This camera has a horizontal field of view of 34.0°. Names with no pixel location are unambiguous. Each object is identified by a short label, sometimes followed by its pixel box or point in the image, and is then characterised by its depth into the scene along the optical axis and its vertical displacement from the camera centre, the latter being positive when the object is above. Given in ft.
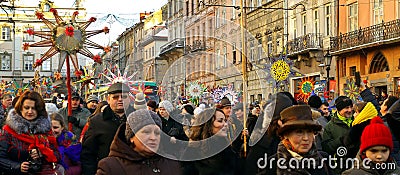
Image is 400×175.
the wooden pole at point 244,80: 22.59 +0.44
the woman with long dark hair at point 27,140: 21.58 -1.61
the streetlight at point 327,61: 82.74 +3.81
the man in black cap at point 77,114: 36.01 -1.37
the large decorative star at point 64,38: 36.47 +3.01
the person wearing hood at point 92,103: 42.98 -0.75
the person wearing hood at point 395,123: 22.45 -1.17
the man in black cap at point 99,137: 24.41 -1.69
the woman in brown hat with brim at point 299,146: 16.85 -1.43
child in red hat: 17.26 -1.69
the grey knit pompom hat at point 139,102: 21.86 -0.36
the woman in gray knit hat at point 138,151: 15.66 -1.44
